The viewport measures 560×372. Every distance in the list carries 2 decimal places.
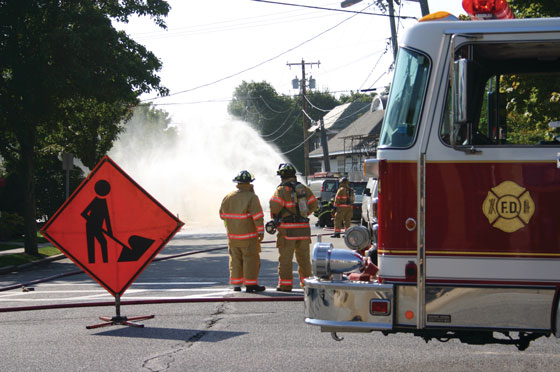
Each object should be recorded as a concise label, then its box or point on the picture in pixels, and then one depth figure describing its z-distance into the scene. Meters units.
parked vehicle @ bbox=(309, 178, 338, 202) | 33.16
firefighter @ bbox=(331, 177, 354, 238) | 22.34
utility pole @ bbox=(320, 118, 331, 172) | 49.01
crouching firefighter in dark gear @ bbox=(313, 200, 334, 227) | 29.28
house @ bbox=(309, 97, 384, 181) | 51.90
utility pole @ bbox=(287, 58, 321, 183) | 52.36
